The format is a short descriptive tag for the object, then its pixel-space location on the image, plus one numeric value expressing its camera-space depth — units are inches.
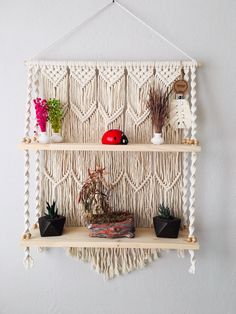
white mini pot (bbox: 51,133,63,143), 54.2
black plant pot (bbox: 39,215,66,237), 52.6
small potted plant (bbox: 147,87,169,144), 52.4
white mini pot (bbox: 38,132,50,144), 52.1
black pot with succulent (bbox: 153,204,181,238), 52.0
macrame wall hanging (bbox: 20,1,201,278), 55.2
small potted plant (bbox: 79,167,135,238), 52.2
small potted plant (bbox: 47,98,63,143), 53.2
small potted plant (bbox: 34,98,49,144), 52.1
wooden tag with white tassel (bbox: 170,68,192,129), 54.1
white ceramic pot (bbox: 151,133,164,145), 52.1
